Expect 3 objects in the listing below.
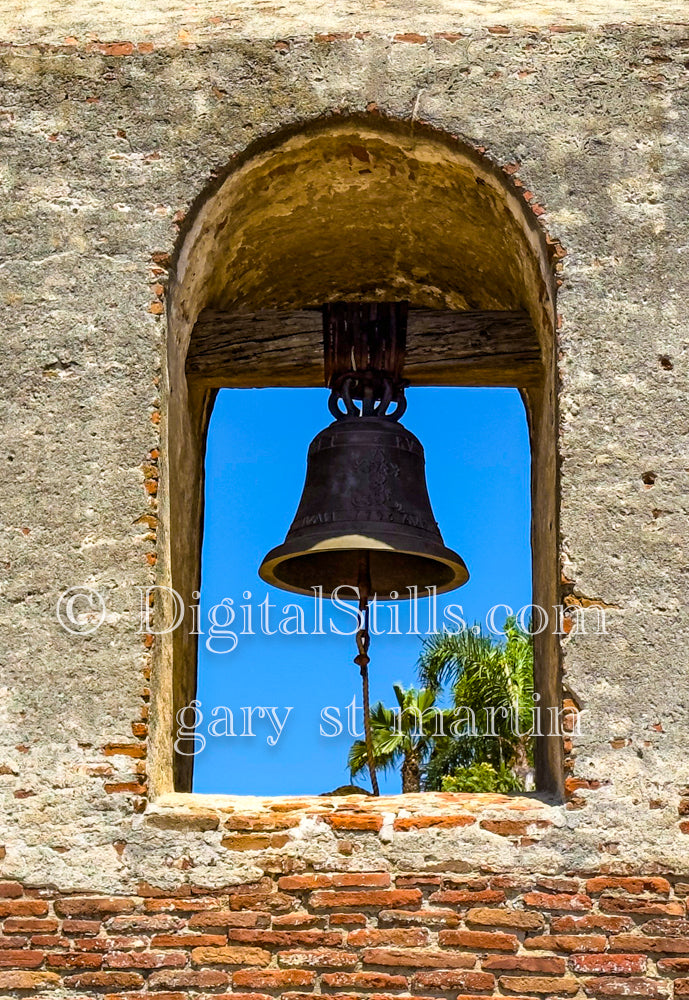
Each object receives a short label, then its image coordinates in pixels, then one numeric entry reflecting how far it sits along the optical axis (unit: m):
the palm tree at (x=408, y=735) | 15.62
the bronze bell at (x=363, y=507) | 4.88
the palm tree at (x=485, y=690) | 15.58
